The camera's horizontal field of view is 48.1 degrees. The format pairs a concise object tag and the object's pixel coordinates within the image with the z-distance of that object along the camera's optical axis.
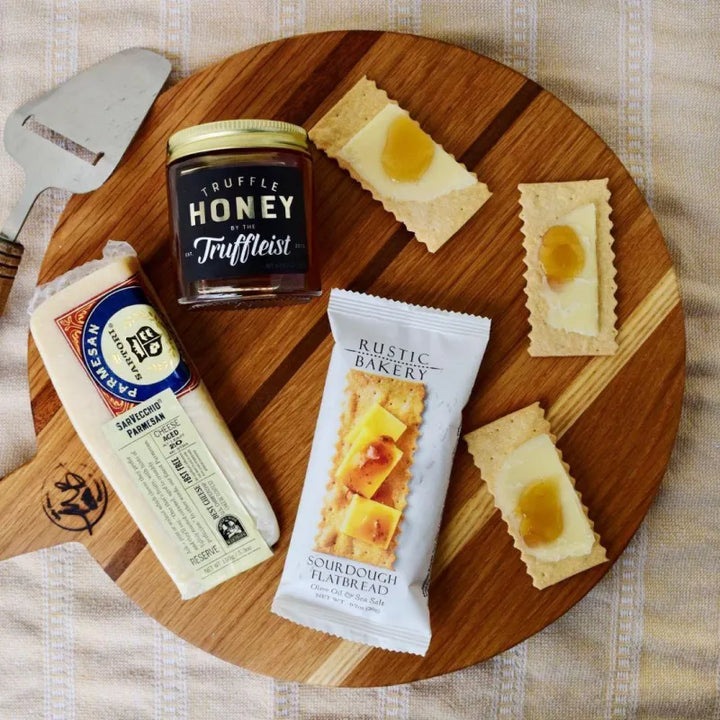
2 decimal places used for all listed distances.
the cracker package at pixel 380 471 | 0.38
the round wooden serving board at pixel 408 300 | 0.39
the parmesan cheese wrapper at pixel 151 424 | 0.37
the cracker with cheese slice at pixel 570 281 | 0.39
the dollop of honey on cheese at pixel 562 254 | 0.38
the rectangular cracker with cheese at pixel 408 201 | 0.39
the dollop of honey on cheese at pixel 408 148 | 0.39
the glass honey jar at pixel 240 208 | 0.34
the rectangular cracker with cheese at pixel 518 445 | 0.39
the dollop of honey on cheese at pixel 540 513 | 0.38
